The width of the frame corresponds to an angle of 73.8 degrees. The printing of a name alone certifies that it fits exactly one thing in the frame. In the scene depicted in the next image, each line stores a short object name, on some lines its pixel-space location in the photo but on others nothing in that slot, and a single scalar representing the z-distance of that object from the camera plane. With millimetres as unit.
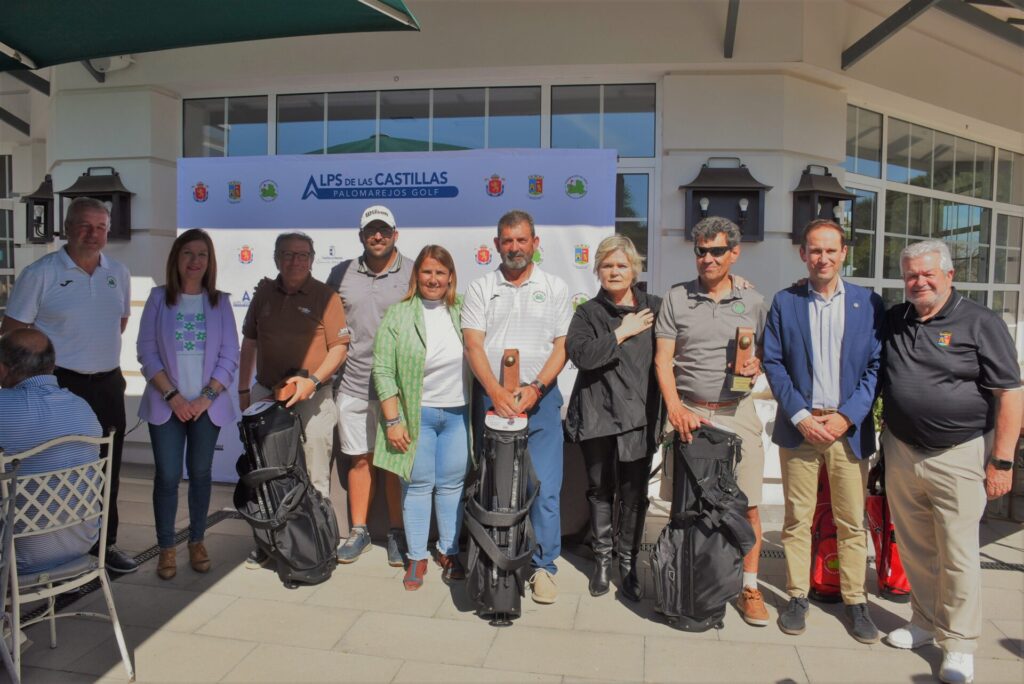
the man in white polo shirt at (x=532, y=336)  3041
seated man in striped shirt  2346
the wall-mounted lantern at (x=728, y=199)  4961
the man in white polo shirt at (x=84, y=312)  3111
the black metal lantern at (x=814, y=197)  4996
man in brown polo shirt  3416
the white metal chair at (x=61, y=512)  2236
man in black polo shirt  2461
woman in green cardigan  3195
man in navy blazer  2729
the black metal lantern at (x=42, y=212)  6020
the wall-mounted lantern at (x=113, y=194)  5555
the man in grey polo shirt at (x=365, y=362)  3570
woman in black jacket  2980
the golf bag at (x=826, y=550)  3094
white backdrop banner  4133
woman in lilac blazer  3227
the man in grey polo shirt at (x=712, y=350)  2844
